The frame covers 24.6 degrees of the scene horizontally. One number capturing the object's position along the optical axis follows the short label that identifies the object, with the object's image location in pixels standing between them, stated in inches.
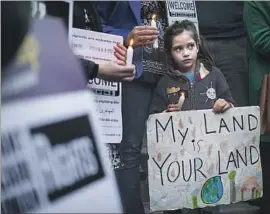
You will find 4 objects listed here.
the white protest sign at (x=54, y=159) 55.9
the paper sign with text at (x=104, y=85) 107.9
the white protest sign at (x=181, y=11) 138.5
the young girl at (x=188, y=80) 134.8
